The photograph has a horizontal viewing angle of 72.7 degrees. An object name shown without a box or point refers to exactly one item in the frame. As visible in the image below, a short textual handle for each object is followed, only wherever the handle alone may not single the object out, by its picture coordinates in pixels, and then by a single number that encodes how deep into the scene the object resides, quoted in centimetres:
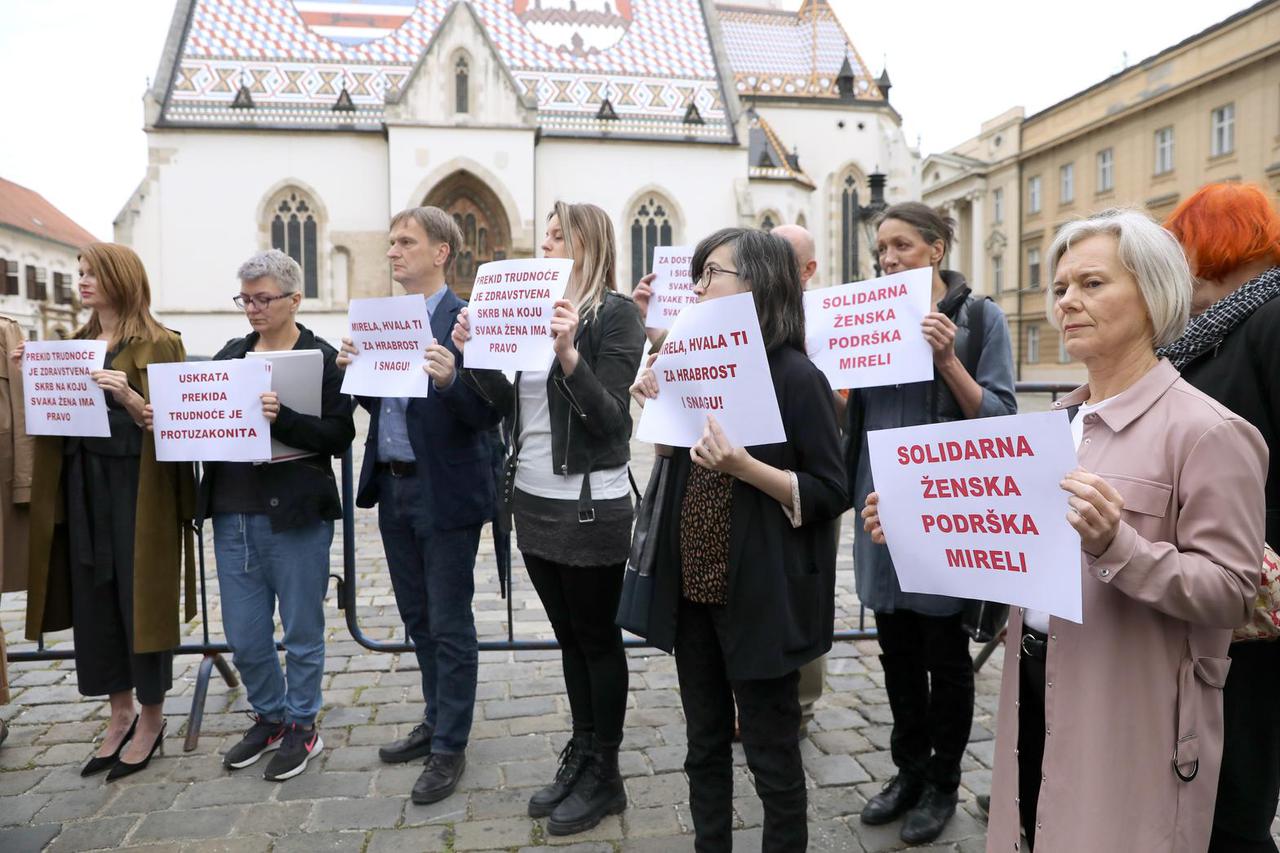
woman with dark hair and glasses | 250
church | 2823
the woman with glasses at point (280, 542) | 382
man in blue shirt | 360
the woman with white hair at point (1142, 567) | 172
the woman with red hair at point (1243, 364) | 205
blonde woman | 323
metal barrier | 463
